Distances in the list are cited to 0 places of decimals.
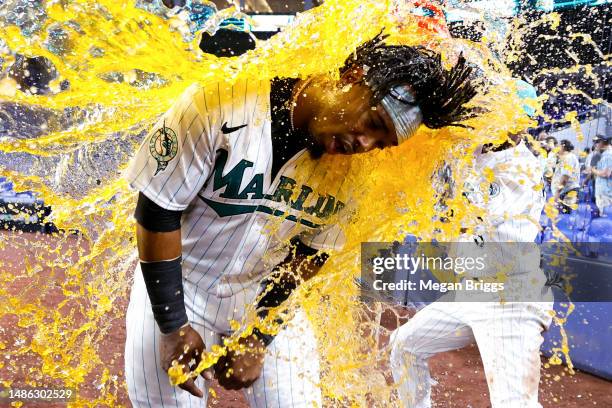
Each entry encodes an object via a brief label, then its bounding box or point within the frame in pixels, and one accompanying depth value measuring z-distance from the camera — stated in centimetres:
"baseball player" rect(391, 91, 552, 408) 277
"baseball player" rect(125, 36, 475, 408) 168
